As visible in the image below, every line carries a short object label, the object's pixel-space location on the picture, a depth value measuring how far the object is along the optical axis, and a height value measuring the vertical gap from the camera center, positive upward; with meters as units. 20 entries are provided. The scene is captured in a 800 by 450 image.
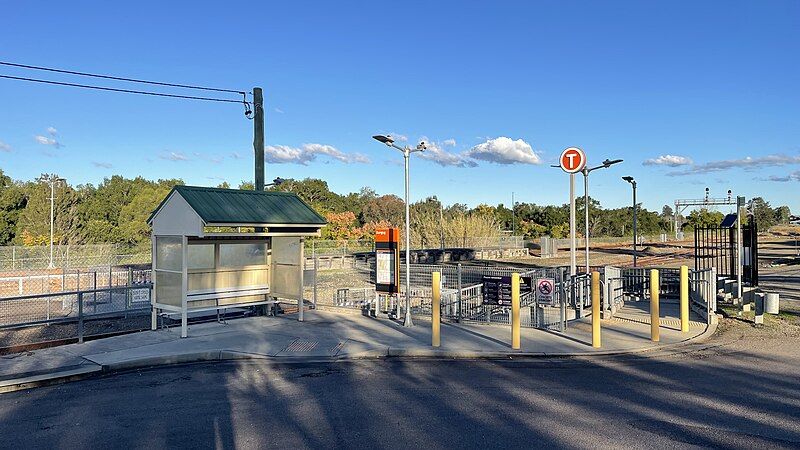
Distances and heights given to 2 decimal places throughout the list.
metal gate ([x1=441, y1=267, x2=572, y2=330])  13.67 -1.94
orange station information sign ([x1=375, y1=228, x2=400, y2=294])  15.09 -0.61
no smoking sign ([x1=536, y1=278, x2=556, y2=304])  13.25 -1.15
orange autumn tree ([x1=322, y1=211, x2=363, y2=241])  60.97 +1.13
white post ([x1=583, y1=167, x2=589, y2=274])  22.49 +2.06
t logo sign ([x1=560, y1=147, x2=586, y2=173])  15.44 +2.03
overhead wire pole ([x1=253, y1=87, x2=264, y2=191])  17.22 +3.26
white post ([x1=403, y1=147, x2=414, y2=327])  13.97 -1.92
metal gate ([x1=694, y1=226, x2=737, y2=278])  18.14 -0.30
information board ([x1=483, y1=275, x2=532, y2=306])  13.59 -1.21
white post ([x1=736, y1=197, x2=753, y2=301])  16.42 -0.44
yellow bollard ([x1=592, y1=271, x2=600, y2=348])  11.73 -1.45
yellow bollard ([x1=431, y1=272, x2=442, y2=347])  11.90 -1.47
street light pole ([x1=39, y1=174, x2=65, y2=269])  49.31 +5.79
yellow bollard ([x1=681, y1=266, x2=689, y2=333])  13.13 -1.37
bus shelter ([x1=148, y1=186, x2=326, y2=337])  12.94 -0.24
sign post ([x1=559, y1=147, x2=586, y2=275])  15.41 +1.99
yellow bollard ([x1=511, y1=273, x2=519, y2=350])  11.61 -1.44
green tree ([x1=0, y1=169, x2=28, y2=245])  59.66 +3.33
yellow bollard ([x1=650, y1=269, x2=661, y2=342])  12.11 -1.46
